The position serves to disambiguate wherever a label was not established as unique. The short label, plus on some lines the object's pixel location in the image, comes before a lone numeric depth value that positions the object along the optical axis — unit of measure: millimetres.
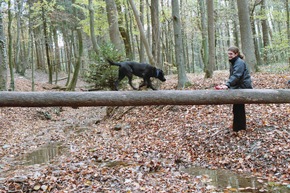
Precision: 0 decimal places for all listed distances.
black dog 7367
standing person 6923
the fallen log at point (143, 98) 6035
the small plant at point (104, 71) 13508
